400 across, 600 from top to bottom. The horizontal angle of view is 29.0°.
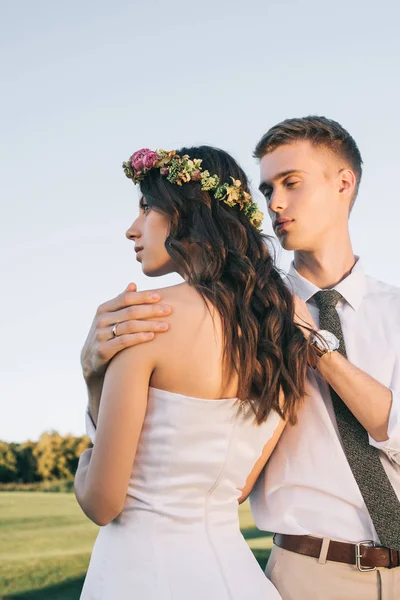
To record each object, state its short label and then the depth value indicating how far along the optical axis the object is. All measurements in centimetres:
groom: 272
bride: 216
